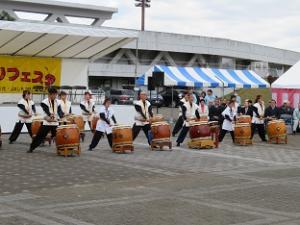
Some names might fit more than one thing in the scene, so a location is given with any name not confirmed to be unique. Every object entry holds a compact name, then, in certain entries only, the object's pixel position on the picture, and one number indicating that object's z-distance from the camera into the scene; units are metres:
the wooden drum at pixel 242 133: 19.16
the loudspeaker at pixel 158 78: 25.97
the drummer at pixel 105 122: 16.41
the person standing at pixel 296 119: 24.50
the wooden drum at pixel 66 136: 15.04
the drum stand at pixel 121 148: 16.17
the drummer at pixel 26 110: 17.45
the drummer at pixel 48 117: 15.66
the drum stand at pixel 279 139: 20.36
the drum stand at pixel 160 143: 17.03
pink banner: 26.36
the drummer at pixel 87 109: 20.31
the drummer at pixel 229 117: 19.42
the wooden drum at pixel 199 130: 17.72
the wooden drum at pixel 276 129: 20.33
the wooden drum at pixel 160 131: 17.05
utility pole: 73.00
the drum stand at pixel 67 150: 15.07
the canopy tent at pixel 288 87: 25.67
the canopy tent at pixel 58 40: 22.33
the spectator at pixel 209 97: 26.17
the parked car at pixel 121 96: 42.84
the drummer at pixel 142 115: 17.41
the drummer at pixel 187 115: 18.14
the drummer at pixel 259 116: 20.68
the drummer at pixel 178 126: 21.00
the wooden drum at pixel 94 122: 20.04
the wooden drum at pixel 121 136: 16.19
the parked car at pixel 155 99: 44.97
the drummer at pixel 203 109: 19.91
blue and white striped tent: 28.86
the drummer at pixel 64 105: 16.12
